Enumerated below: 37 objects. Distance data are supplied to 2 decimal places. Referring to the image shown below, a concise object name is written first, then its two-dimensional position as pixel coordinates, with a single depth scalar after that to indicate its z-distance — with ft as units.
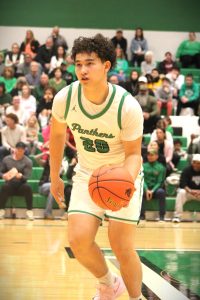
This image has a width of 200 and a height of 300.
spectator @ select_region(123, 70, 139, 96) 46.96
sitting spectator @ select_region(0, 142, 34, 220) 37.35
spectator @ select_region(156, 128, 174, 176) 40.70
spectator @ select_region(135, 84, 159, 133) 44.37
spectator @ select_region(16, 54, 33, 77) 51.49
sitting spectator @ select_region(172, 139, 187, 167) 42.55
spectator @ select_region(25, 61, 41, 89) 50.09
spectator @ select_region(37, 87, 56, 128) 44.86
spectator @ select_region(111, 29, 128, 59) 57.67
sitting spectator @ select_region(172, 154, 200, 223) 38.52
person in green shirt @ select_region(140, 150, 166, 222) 38.01
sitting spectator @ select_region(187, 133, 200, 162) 42.98
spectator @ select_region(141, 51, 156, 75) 55.16
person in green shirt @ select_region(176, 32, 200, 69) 58.08
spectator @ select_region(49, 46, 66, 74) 52.85
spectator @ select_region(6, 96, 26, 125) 43.73
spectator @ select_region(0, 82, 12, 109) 45.52
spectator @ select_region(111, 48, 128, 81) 53.72
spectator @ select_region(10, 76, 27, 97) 46.88
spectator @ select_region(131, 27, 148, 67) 57.98
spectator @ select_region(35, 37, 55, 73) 54.13
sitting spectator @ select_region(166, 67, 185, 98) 52.65
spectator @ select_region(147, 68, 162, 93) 50.52
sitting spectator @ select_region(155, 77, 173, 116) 49.32
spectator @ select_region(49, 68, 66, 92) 47.91
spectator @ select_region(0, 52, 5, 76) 50.96
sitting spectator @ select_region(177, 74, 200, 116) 50.16
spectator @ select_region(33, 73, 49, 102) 48.08
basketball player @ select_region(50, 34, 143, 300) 14.20
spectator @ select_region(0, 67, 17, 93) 48.44
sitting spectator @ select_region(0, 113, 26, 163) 40.32
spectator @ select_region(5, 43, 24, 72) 52.21
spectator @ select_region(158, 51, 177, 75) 55.36
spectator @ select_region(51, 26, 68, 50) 56.34
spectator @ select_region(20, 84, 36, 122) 44.87
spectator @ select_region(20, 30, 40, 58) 55.06
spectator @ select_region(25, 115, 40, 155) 42.12
